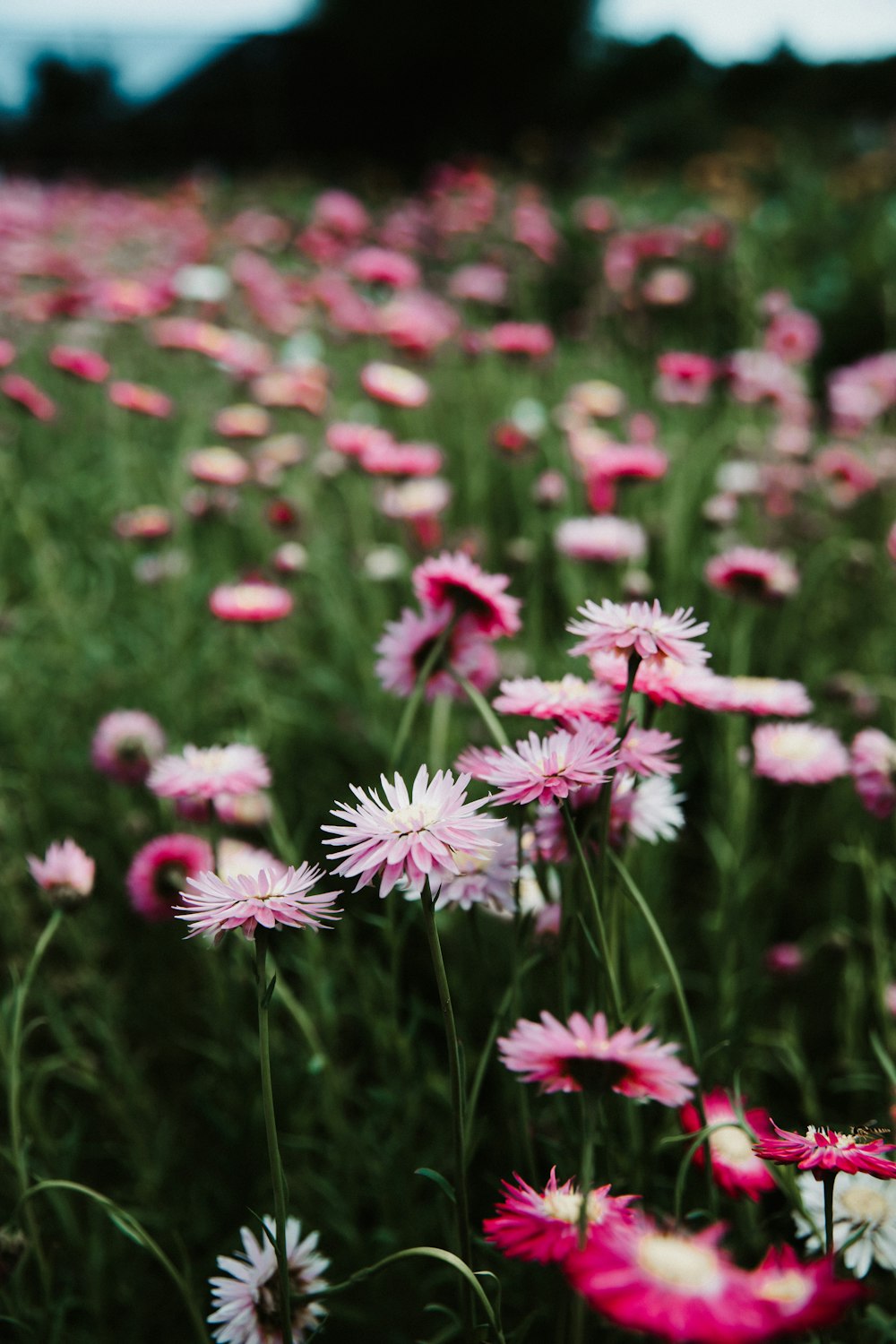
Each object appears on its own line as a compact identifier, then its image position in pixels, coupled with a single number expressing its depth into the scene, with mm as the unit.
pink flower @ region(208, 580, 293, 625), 1092
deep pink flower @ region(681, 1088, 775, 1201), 654
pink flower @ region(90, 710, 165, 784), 1130
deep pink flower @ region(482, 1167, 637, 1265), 452
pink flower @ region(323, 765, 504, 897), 499
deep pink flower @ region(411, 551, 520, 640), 768
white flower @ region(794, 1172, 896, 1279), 663
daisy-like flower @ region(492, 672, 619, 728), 627
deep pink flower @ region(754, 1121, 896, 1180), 495
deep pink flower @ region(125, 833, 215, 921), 958
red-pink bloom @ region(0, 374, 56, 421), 1716
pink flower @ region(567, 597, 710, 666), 590
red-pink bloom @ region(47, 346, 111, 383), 1834
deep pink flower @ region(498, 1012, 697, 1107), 448
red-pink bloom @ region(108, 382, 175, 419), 1781
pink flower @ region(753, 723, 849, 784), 858
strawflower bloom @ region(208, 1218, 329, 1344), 555
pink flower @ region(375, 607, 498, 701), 833
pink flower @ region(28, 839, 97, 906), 772
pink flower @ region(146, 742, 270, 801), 738
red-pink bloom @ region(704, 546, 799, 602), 1069
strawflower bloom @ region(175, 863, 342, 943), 498
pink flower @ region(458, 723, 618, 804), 530
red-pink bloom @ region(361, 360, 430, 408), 1756
